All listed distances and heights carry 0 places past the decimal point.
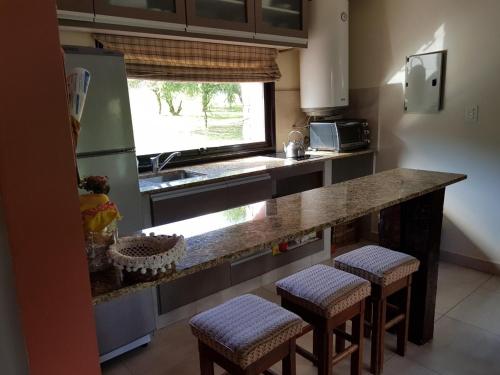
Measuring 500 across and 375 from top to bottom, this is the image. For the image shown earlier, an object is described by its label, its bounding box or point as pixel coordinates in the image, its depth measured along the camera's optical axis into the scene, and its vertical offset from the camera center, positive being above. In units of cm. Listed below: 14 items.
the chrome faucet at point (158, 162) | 267 -31
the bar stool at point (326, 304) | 153 -78
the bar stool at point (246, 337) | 124 -73
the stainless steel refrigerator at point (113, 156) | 183 -19
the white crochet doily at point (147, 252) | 90 -34
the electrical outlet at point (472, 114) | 291 -7
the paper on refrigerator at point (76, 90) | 88 +7
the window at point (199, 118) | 280 -2
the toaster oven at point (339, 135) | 338 -22
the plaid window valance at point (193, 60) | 249 +40
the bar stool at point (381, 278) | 179 -79
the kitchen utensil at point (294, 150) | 320 -32
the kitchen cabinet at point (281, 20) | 284 +72
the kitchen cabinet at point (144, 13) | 209 +59
